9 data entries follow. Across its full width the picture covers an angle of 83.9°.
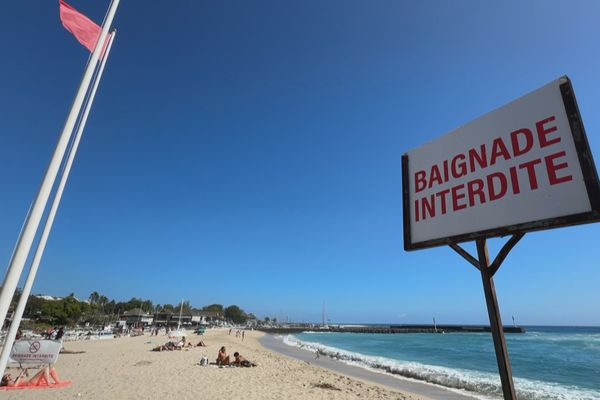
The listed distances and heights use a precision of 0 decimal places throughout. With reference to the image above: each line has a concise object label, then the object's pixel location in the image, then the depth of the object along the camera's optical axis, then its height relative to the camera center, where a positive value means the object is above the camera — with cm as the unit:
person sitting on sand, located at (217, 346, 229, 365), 1824 -214
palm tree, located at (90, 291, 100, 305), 13640 +515
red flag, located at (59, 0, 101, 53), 495 +404
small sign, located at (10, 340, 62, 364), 1071 -138
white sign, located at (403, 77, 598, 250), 330 +172
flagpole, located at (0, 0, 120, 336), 340 +96
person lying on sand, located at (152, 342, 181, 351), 2542 -239
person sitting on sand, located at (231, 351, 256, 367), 1830 -226
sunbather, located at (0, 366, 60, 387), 1056 -225
